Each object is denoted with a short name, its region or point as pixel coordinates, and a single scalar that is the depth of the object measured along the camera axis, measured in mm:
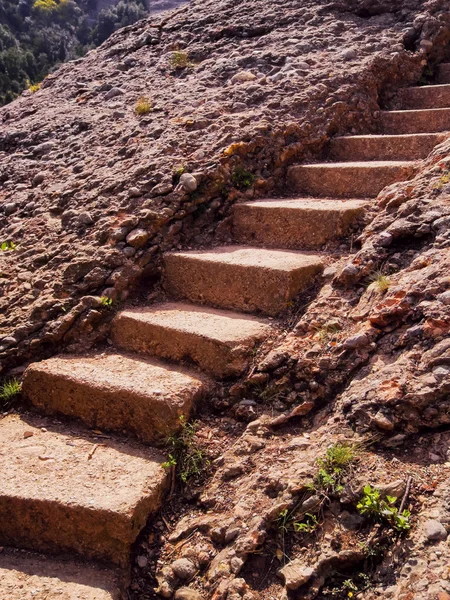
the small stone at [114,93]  4234
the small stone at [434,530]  1312
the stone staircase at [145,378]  1814
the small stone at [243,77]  3852
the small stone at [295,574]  1440
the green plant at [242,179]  3123
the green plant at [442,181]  2287
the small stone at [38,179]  3561
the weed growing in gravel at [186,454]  1978
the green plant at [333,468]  1577
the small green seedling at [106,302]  2646
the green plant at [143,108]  3820
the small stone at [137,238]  2795
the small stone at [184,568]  1684
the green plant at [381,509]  1385
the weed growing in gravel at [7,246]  3062
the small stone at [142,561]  1785
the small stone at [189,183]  2955
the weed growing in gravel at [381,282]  2055
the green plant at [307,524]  1539
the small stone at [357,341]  1938
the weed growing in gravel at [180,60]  4383
